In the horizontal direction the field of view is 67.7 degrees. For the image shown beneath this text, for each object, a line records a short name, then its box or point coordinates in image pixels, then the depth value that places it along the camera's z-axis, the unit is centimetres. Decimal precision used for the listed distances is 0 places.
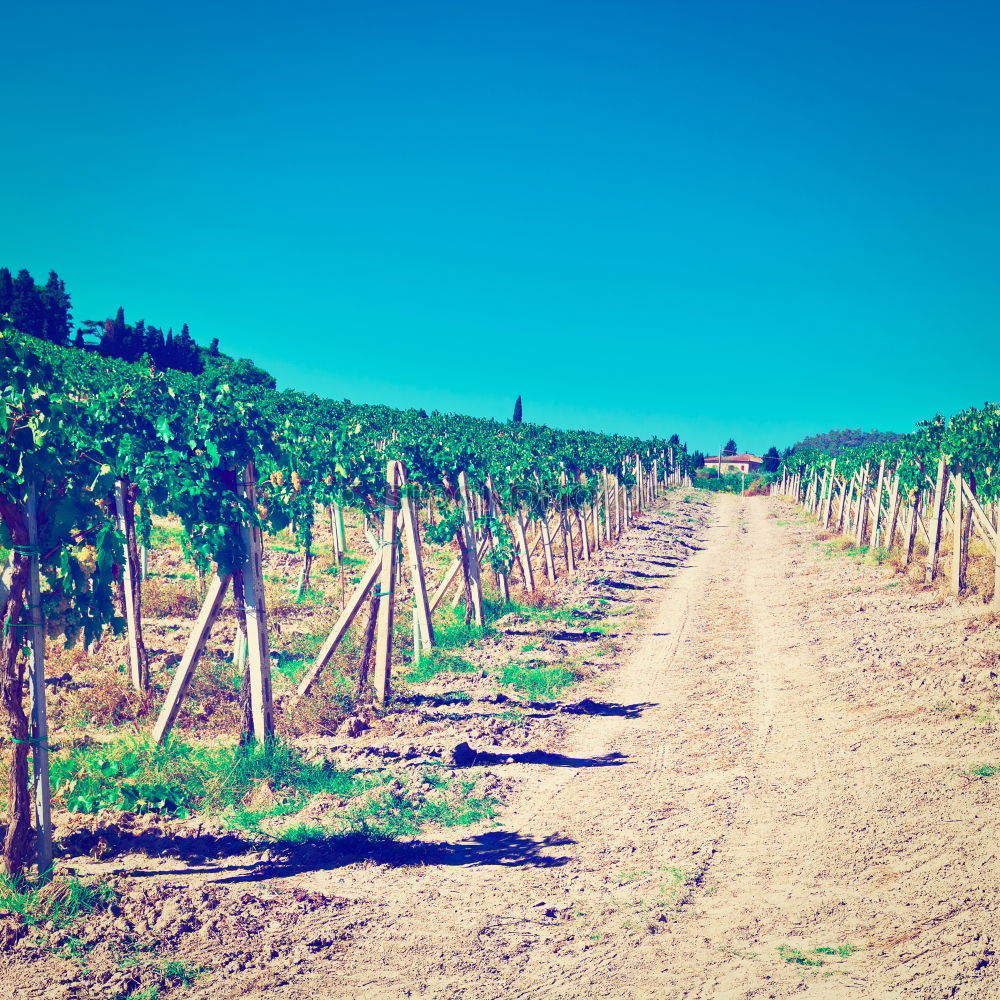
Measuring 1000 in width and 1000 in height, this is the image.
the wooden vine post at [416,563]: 944
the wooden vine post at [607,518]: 2420
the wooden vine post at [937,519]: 1397
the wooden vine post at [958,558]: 1244
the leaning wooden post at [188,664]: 682
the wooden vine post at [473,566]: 1209
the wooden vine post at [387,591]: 861
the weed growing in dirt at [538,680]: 921
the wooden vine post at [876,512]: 1975
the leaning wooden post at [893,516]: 1797
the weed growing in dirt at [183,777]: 584
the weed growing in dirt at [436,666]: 970
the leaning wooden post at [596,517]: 2299
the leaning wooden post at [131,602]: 840
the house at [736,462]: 11983
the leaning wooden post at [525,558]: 1562
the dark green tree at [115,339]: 5850
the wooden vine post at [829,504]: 2905
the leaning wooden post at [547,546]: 1730
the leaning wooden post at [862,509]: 2164
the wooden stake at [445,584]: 1227
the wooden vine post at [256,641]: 676
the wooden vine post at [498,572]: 1388
